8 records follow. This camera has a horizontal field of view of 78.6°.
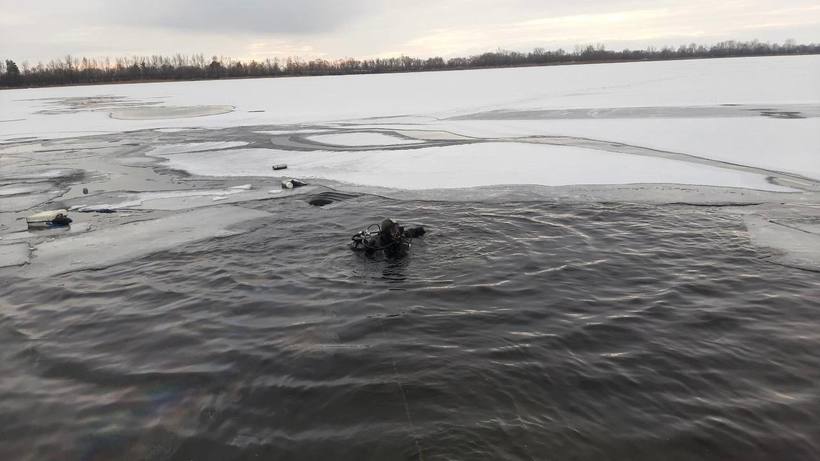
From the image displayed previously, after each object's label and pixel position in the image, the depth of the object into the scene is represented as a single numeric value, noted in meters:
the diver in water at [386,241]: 6.14
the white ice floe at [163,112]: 25.02
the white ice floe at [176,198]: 8.67
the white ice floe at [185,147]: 14.64
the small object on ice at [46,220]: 7.54
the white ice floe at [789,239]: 5.71
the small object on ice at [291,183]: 9.78
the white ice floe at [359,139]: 14.75
